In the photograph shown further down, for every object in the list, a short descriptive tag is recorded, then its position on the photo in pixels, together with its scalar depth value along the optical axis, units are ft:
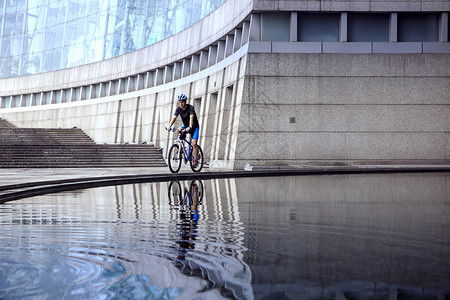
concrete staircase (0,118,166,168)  92.58
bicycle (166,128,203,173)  55.77
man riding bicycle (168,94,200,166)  53.78
